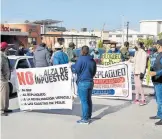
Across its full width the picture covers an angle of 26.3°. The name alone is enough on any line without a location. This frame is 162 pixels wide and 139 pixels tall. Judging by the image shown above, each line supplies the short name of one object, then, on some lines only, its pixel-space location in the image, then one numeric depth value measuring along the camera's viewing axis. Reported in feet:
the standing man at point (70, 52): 46.34
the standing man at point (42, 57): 35.19
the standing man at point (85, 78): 23.79
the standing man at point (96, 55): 57.00
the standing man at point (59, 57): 30.12
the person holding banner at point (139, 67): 30.60
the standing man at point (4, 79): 26.55
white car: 36.01
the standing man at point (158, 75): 22.98
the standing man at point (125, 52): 45.98
